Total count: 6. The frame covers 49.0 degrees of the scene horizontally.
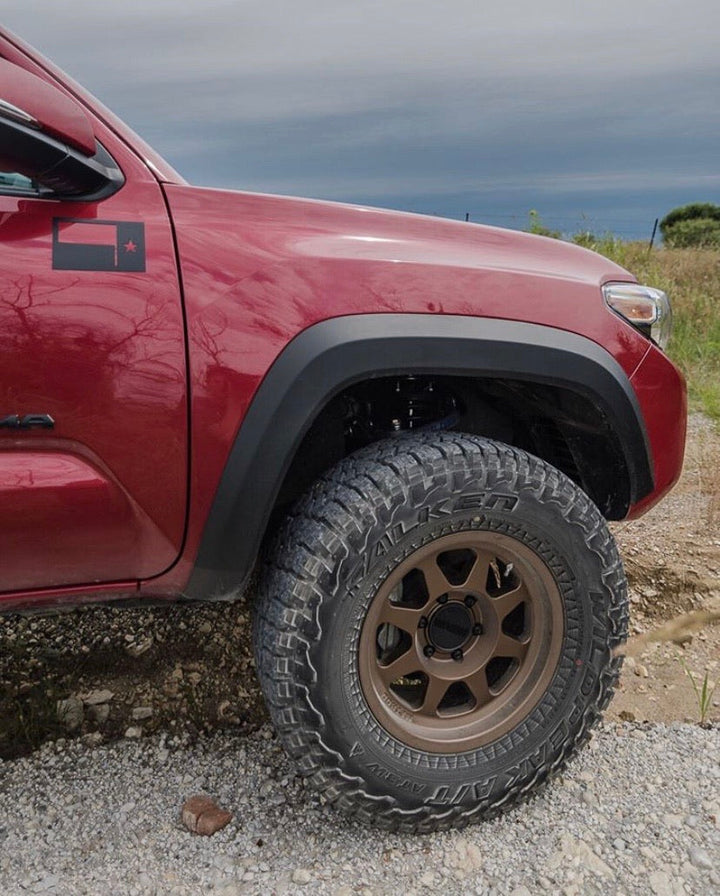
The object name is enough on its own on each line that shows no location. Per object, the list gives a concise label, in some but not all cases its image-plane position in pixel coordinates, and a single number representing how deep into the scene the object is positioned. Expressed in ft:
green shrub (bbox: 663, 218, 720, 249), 86.52
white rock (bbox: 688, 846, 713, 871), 6.17
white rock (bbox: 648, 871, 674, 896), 5.94
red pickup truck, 5.39
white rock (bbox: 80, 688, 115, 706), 8.39
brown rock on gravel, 6.52
